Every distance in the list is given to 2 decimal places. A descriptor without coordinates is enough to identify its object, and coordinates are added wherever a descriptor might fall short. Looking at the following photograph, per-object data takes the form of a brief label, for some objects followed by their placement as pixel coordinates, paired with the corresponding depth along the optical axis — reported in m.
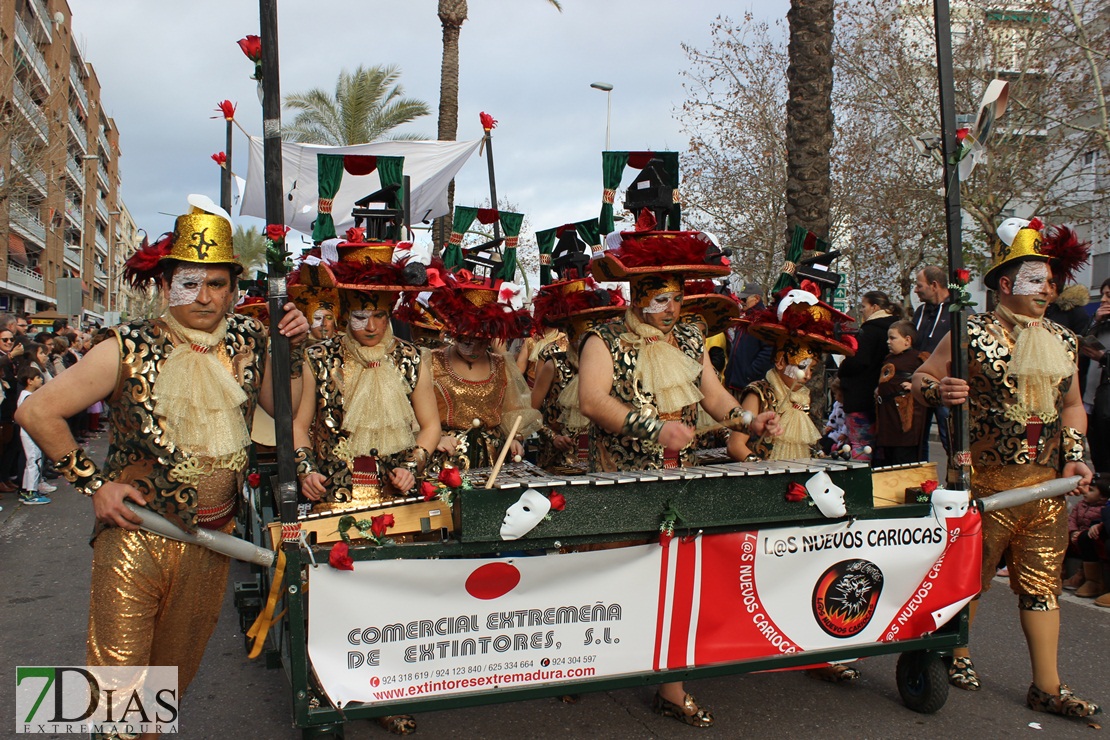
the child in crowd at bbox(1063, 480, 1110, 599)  6.28
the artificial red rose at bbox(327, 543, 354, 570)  3.16
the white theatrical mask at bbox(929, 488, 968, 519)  4.00
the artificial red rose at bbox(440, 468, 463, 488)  3.33
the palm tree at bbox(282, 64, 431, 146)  25.02
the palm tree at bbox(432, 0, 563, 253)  17.59
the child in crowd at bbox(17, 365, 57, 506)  10.46
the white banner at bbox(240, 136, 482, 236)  9.80
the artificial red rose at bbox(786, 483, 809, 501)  3.70
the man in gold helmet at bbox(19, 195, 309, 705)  3.06
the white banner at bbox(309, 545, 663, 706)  3.25
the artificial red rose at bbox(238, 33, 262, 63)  3.04
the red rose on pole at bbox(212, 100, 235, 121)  8.41
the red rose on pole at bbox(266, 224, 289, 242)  3.02
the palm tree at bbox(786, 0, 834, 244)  8.07
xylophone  3.32
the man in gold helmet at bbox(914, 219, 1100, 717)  4.30
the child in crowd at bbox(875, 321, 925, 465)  6.98
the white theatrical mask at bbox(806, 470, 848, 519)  3.73
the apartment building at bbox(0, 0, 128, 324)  16.12
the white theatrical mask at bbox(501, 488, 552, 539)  3.30
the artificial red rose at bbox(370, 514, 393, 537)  3.33
